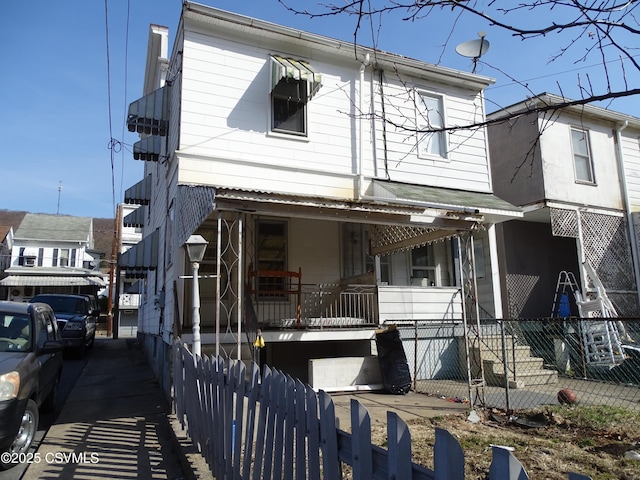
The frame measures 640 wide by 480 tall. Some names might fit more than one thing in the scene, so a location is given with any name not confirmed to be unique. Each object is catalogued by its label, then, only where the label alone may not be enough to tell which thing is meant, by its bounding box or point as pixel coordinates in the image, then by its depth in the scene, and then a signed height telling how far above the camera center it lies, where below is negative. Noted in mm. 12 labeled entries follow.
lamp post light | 5879 +655
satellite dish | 8789 +4831
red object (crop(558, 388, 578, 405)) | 7344 -1504
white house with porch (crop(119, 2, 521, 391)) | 8984 +2671
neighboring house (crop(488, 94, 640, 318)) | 12922 +2591
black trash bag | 8328 -1027
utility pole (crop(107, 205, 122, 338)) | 26742 +3148
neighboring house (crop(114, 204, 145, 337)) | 37125 +637
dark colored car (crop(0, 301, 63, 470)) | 4598 -642
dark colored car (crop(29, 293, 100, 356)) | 13448 -114
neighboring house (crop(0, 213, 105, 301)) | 33250 +4162
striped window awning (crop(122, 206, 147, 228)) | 16875 +3400
